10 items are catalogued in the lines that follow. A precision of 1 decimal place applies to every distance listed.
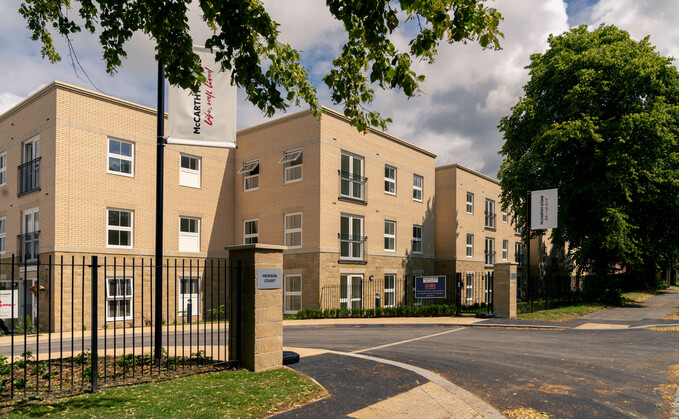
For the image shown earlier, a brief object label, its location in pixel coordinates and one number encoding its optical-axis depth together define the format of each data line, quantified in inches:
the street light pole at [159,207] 336.8
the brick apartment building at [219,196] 796.0
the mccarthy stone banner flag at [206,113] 395.9
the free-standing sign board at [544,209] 882.1
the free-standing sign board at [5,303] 511.9
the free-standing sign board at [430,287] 847.3
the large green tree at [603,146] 903.1
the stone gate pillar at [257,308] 330.6
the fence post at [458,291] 815.7
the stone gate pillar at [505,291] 756.0
